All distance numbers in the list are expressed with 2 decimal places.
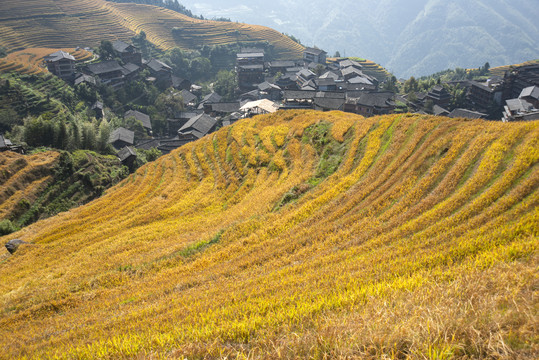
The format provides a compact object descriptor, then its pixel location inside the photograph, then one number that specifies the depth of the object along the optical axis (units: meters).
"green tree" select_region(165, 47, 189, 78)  103.81
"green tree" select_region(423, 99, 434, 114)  66.44
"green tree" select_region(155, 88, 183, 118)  76.88
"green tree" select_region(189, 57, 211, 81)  104.75
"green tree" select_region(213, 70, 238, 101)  91.75
